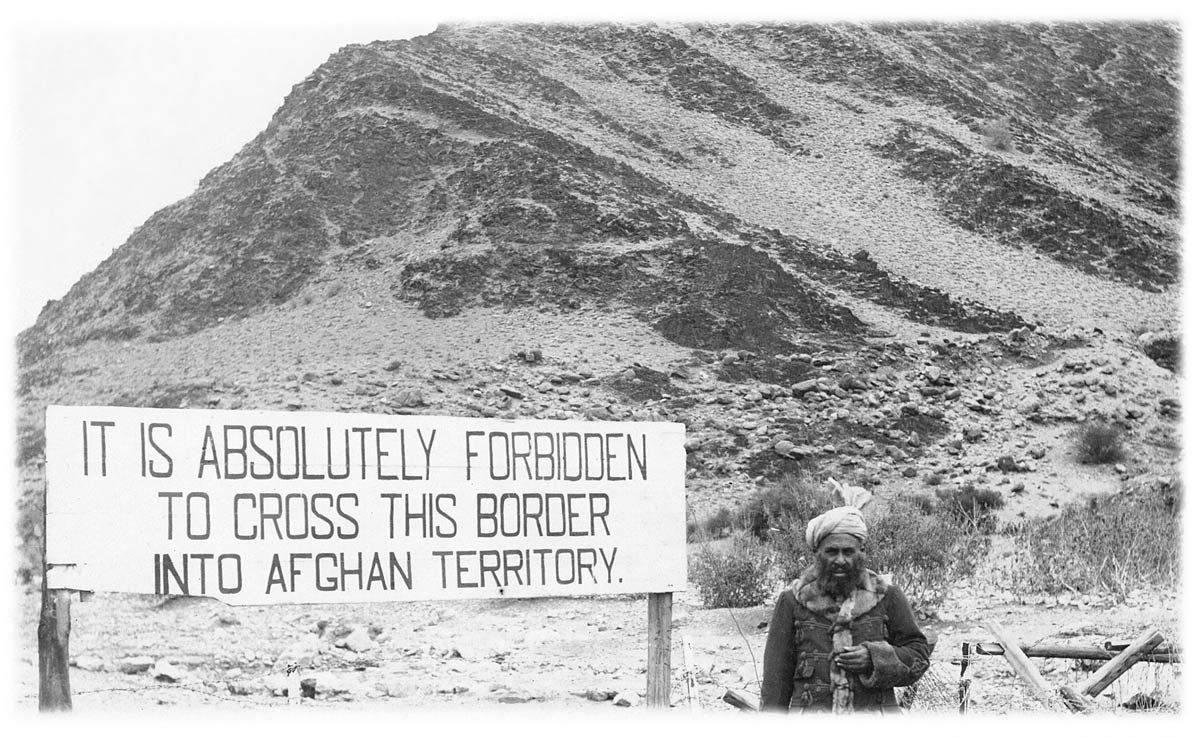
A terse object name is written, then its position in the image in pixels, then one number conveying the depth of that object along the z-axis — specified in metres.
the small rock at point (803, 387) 27.30
